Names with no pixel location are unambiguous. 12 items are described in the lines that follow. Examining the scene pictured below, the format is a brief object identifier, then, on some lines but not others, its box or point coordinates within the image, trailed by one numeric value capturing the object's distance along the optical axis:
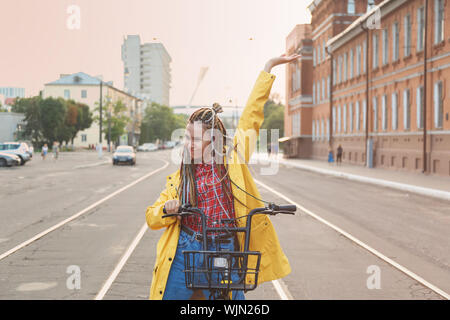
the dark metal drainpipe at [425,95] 30.17
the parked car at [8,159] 39.31
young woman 3.30
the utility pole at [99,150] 55.34
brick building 29.73
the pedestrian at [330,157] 44.47
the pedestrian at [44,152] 51.94
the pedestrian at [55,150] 54.22
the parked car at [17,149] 41.00
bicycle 3.10
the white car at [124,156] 42.69
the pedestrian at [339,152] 43.28
